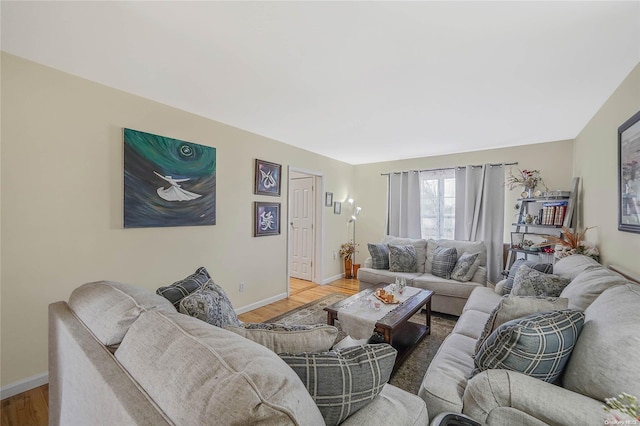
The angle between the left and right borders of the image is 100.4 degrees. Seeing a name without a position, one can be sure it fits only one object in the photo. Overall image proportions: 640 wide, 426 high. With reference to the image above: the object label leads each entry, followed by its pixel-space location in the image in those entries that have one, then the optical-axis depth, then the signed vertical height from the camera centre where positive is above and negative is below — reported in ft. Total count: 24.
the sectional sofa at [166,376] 1.78 -1.35
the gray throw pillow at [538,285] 6.69 -1.84
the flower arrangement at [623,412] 2.04 -1.57
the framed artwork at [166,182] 7.73 +0.84
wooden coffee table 6.97 -3.07
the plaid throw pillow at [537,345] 3.53 -1.78
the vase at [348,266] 17.48 -3.61
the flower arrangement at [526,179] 12.48 +1.68
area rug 6.82 -4.27
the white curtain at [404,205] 16.08 +0.42
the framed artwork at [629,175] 5.78 +0.94
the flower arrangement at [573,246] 8.11 -1.02
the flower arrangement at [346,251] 17.42 -2.62
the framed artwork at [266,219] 11.62 -0.42
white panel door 16.17 -1.03
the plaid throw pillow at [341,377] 2.69 -1.75
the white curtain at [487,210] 13.56 +0.16
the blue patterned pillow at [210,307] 4.03 -1.55
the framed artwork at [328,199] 15.93 +0.70
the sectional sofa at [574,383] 3.06 -2.18
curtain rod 13.53 +2.51
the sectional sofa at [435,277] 10.73 -2.87
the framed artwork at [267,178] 11.60 +1.42
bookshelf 10.67 -0.20
